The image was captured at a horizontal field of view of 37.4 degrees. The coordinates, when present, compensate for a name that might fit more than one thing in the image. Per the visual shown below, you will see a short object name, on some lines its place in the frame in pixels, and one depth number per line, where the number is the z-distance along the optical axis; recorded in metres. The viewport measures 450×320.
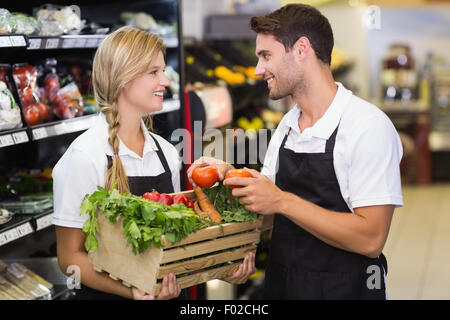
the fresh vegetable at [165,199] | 2.17
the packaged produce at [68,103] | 3.16
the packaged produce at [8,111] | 2.70
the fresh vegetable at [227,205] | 2.25
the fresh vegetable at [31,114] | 2.92
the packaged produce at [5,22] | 2.68
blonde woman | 2.27
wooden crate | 2.05
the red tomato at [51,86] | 3.22
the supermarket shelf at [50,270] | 3.21
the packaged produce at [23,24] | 2.75
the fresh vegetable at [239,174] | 2.16
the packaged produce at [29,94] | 2.95
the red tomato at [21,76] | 2.96
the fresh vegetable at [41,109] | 3.02
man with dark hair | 2.21
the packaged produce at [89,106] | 3.35
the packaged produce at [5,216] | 2.79
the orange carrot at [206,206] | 2.25
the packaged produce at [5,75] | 2.88
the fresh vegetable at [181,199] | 2.23
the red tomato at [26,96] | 2.97
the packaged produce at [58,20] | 3.04
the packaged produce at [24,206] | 3.00
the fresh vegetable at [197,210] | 2.28
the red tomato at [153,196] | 2.17
